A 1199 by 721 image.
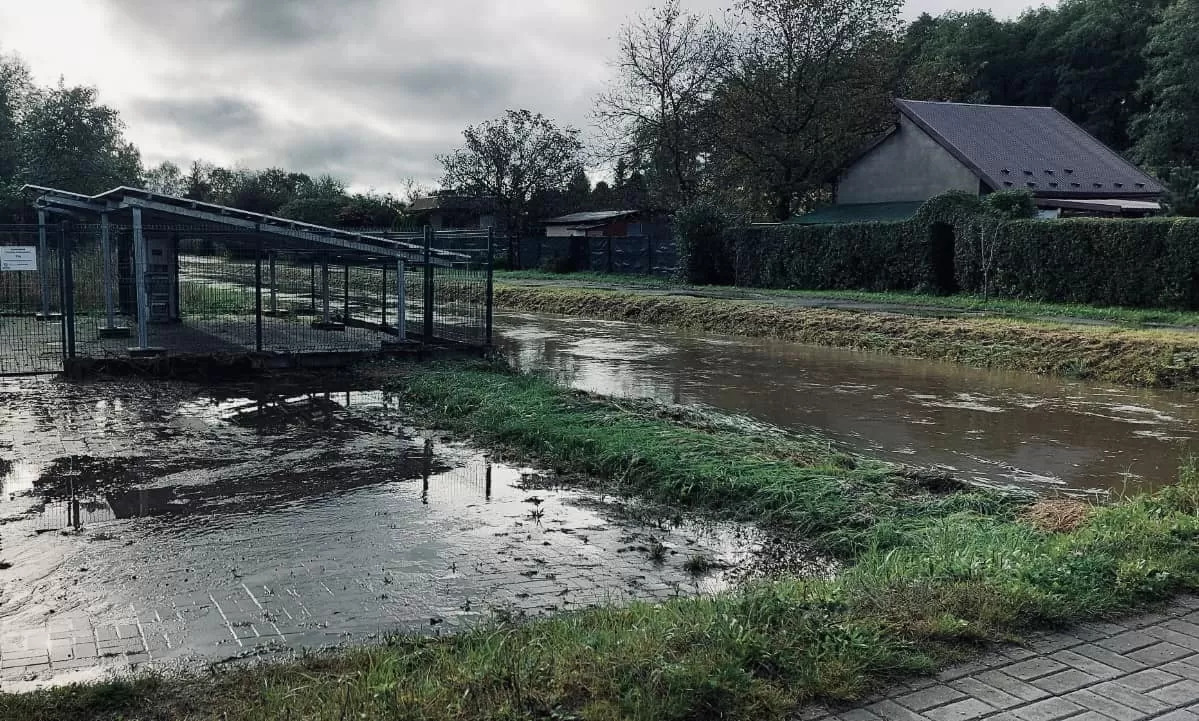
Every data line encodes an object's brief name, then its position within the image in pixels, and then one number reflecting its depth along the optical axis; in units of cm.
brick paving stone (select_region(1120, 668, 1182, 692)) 394
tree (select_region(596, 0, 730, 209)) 4288
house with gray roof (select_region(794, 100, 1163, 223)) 3369
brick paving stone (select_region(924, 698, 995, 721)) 366
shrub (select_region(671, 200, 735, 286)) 3456
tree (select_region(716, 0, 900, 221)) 3981
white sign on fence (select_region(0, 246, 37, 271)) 1394
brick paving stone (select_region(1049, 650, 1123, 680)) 406
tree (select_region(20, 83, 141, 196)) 4031
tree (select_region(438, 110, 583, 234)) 5434
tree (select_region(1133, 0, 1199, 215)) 4106
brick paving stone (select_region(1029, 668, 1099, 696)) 390
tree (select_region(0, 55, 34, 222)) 3850
